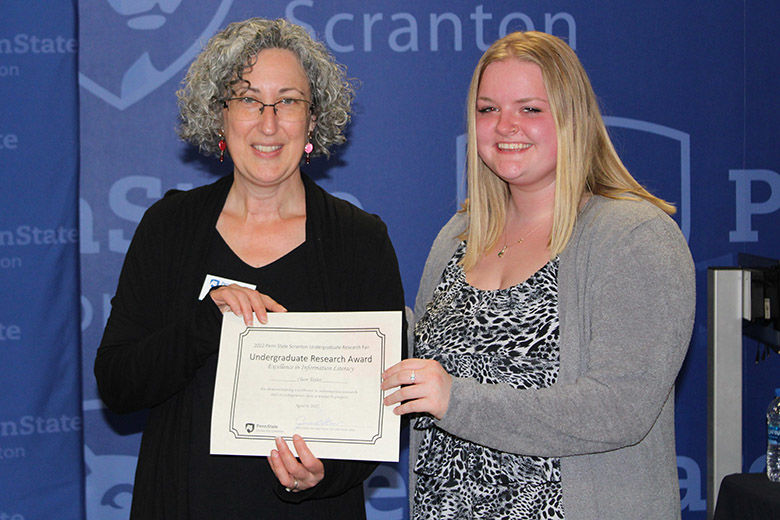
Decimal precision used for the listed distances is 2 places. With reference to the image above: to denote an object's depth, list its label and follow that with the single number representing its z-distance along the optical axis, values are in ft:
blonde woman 5.60
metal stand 10.79
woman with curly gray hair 6.15
